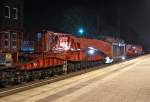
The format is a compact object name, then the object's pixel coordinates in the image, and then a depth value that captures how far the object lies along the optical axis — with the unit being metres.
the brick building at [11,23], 15.41
